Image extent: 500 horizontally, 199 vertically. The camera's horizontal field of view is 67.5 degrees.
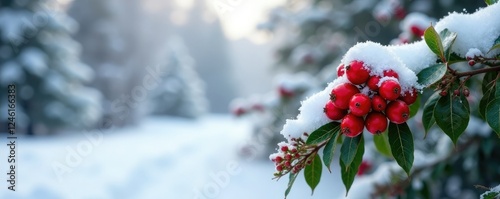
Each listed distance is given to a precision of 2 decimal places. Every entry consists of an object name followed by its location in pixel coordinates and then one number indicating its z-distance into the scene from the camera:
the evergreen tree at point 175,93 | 20.88
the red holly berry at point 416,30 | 1.84
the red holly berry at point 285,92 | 3.35
